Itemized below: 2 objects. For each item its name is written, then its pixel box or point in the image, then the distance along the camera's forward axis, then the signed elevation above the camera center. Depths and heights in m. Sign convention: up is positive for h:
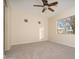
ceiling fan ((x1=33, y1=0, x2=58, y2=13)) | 2.32 +1.28
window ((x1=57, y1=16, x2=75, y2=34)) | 3.12 +0.28
